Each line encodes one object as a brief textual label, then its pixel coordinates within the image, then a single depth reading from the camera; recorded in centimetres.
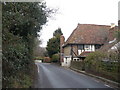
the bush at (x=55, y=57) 5860
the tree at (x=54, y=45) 6506
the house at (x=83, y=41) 4491
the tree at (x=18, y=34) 852
